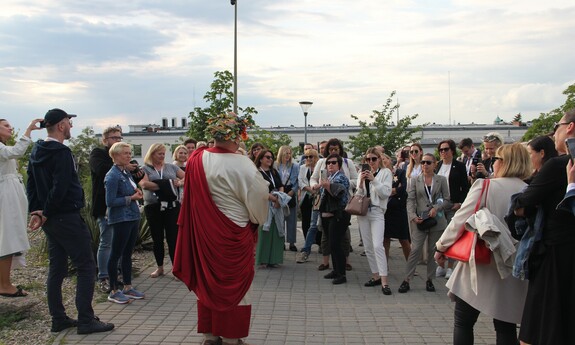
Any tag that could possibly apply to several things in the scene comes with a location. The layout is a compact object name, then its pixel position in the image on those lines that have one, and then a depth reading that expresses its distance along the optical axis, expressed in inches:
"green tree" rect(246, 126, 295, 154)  685.3
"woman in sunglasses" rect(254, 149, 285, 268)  371.6
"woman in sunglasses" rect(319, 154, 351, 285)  331.9
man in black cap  217.0
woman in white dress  261.0
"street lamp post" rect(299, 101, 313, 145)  978.7
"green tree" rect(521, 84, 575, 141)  1277.1
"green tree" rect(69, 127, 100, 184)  1492.4
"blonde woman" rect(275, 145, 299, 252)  415.5
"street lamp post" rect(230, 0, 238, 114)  737.7
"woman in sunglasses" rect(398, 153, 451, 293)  315.2
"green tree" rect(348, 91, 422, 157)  1069.1
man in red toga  207.5
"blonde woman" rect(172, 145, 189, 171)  363.6
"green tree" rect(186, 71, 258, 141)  610.9
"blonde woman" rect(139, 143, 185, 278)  319.0
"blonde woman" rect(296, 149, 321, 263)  398.9
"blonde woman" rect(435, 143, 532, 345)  174.6
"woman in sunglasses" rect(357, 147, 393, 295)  319.9
